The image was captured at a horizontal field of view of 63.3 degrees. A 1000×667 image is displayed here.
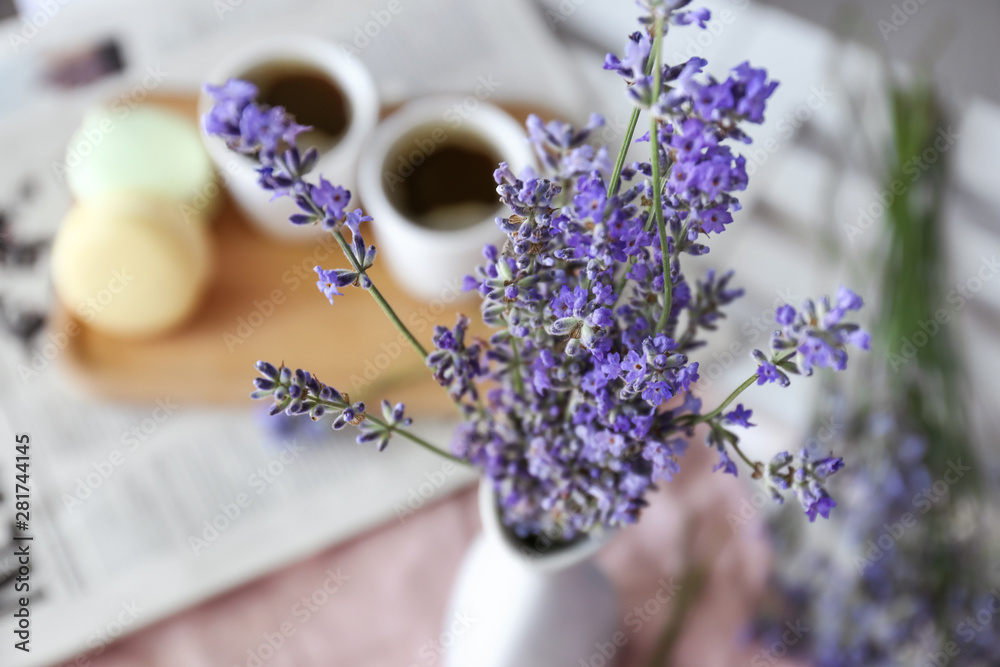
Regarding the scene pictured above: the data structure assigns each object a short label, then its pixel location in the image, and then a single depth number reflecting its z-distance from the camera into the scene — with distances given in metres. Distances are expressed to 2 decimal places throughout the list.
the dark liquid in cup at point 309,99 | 0.71
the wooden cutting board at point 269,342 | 0.69
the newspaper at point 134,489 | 0.66
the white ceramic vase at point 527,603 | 0.44
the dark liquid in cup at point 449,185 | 0.68
